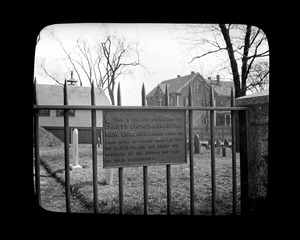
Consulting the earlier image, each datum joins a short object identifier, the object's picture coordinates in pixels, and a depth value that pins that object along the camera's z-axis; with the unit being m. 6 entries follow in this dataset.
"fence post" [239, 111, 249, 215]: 2.63
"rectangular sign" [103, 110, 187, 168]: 2.31
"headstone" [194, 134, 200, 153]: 10.26
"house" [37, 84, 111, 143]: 13.89
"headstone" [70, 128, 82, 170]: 6.71
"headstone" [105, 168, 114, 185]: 5.05
